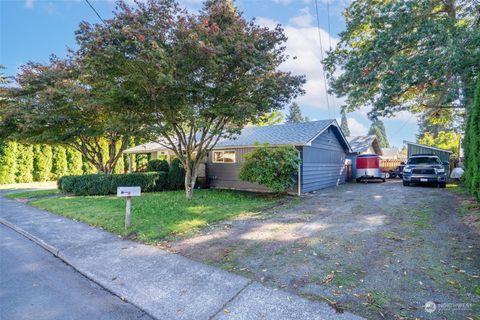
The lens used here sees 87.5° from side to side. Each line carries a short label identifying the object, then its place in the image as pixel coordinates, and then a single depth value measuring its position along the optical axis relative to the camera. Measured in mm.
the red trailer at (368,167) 17541
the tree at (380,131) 64606
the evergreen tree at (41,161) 19688
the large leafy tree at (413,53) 10562
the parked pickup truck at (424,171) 13289
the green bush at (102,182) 12031
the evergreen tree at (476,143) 6715
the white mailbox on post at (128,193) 5916
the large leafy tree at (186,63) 7410
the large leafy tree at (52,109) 11906
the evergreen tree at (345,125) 66125
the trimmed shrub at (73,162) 21469
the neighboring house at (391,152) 37966
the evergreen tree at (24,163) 18703
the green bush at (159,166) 15180
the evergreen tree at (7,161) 17734
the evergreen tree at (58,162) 20766
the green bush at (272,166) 10461
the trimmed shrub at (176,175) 14750
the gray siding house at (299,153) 12438
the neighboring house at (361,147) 20088
